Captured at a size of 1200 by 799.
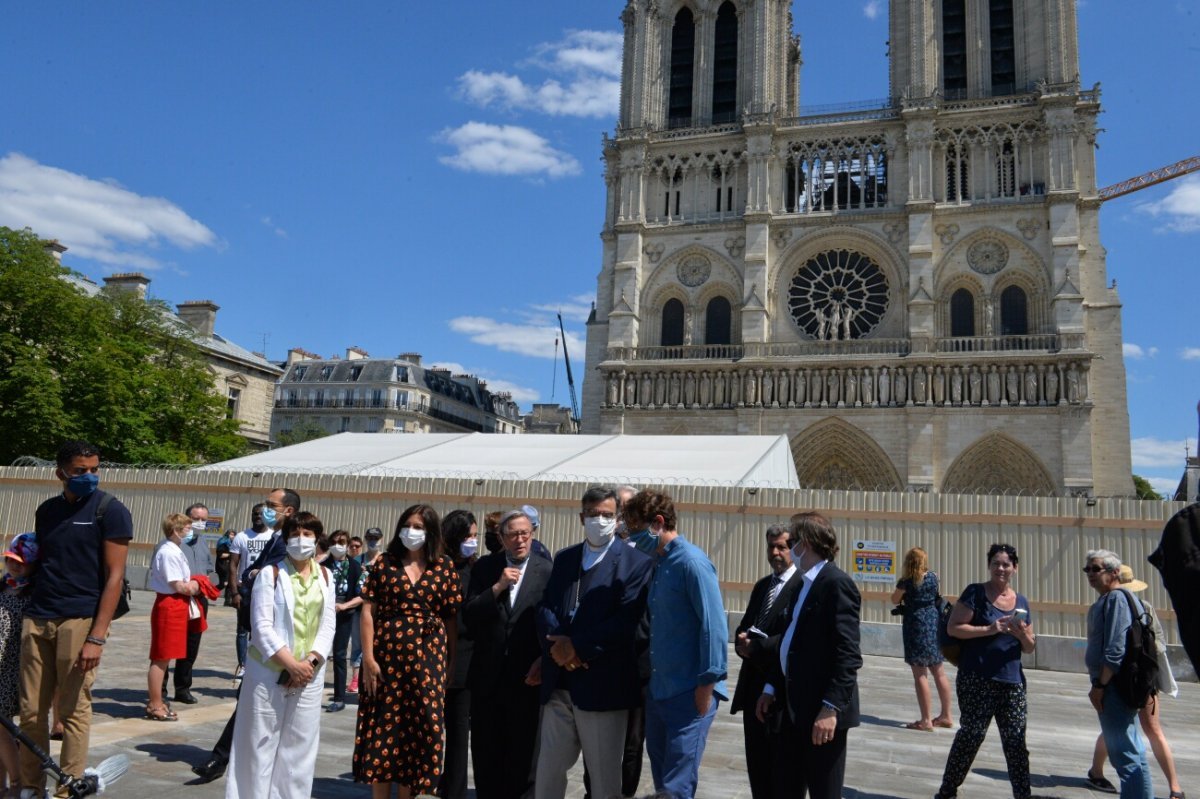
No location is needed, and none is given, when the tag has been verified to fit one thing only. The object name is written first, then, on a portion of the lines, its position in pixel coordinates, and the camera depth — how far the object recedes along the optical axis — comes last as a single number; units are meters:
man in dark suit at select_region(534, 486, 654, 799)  4.07
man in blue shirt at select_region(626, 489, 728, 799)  3.96
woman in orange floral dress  4.17
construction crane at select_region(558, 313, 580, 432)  49.03
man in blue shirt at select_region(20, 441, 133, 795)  4.46
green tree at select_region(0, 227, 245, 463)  23.12
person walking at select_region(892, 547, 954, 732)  7.35
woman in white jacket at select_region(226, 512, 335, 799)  4.09
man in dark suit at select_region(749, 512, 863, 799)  3.87
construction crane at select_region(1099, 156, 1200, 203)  49.78
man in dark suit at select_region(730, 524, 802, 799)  4.26
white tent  14.84
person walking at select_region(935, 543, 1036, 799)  4.82
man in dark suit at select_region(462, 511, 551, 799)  4.61
